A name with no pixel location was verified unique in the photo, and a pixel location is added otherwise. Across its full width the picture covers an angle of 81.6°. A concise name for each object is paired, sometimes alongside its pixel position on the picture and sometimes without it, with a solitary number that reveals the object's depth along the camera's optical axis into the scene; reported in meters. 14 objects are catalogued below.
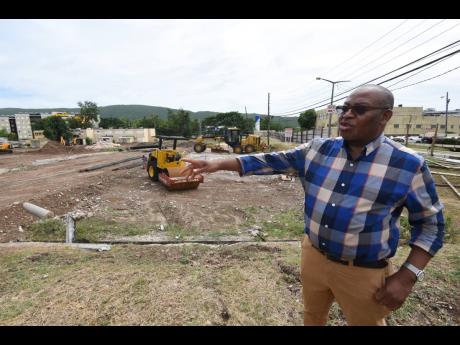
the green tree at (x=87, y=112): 61.78
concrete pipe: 6.74
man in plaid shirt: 1.37
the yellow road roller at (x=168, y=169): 9.58
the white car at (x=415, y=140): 34.81
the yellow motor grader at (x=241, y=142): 21.86
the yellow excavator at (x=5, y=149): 26.08
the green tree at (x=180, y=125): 59.12
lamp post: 20.13
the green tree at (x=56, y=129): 34.97
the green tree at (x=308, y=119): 45.56
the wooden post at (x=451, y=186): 8.41
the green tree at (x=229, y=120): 69.38
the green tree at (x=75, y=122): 59.60
